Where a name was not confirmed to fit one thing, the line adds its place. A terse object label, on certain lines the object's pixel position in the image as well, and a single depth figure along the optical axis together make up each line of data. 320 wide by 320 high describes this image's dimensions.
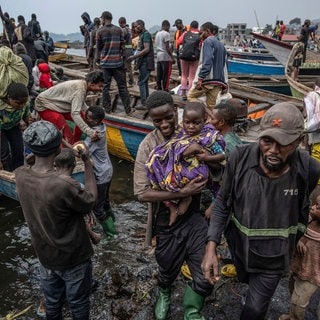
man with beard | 2.04
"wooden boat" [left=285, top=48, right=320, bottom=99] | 8.51
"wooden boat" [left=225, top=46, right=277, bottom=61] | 19.27
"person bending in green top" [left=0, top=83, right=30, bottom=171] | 4.62
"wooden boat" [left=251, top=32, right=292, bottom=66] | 12.18
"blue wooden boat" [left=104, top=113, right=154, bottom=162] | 7.22
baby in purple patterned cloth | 2.55
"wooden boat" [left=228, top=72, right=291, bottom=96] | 11.44
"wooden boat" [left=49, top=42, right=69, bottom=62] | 14.24
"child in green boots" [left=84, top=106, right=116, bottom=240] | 4.69
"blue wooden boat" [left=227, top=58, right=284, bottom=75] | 16.11
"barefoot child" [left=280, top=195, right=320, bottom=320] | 2.72
